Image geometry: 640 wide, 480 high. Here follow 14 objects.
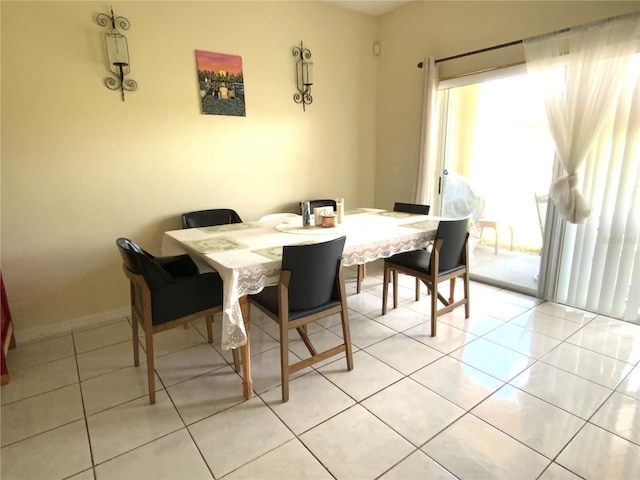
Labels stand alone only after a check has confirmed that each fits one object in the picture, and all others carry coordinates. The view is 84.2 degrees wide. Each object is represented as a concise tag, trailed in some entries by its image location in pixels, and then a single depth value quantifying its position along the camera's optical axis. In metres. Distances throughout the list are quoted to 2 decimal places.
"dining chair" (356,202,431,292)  3.12
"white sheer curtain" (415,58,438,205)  3.45
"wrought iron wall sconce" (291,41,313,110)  3.47
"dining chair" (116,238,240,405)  1.78
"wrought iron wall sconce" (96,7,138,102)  2.50
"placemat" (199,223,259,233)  2.54
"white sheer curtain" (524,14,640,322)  2.39
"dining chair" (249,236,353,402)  1.76
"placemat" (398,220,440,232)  2.56
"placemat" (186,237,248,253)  2.01
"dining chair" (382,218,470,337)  2.43
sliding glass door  3.19
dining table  1.73
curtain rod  2.33
